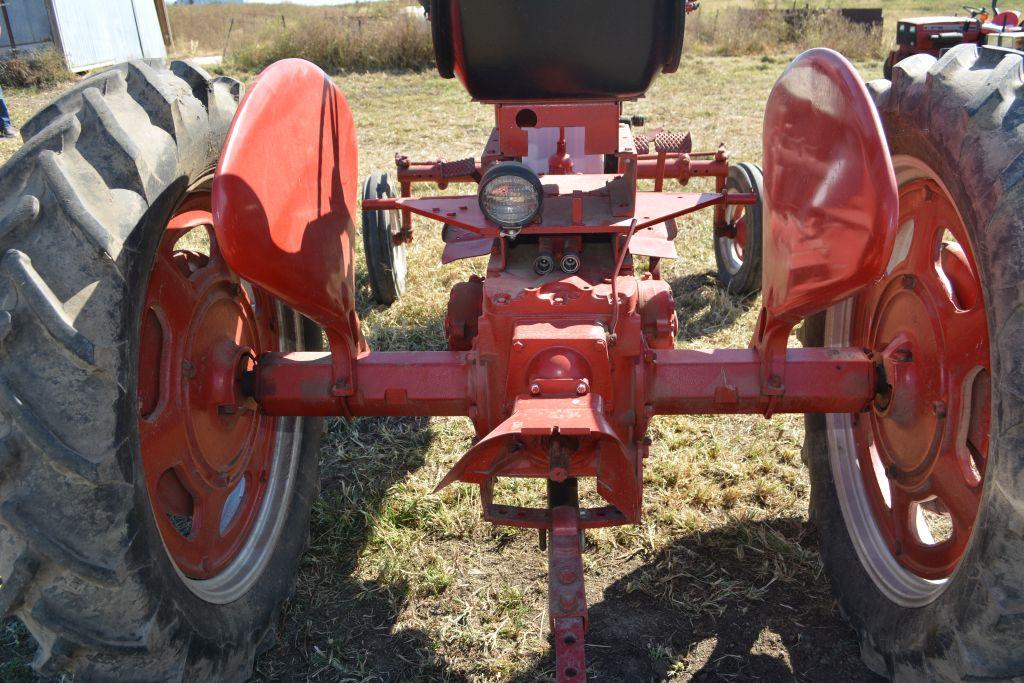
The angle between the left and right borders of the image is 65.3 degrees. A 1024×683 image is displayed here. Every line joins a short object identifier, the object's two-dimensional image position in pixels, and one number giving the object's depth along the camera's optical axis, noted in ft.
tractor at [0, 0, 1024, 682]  5.31
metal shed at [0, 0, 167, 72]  49.39
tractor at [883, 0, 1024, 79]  19.53
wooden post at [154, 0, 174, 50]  67.93
